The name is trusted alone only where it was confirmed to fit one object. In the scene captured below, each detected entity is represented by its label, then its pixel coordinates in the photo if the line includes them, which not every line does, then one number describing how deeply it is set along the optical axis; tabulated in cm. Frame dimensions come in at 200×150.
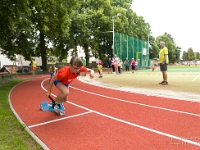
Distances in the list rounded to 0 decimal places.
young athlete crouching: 381
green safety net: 2302
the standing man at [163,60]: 885
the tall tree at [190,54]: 10247
